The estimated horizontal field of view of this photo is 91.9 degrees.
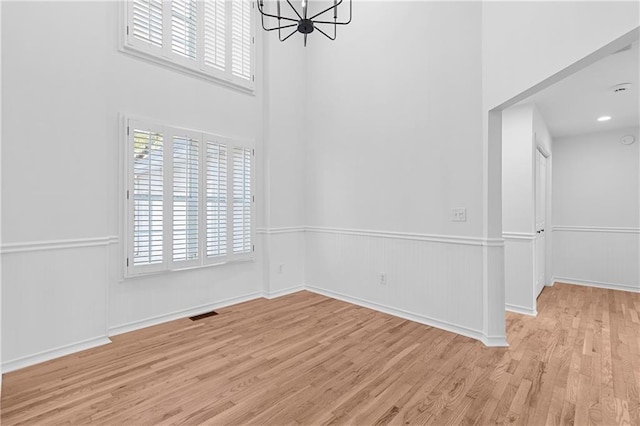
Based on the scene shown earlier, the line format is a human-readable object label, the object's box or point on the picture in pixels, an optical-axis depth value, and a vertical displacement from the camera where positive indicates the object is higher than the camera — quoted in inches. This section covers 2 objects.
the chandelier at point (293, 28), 171.9 +106.9
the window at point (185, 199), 123.0 +7.1
